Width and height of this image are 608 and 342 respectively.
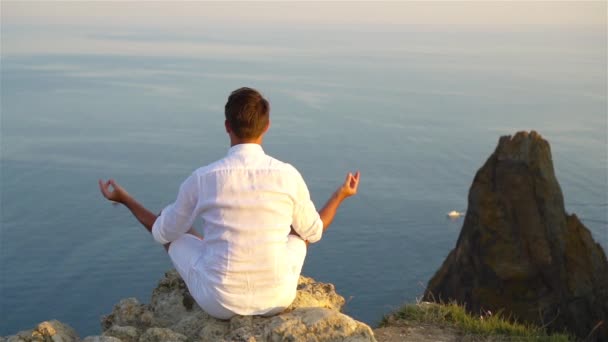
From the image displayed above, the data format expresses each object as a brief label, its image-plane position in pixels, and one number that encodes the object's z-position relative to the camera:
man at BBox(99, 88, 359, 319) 5.30
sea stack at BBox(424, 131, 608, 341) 23.64
